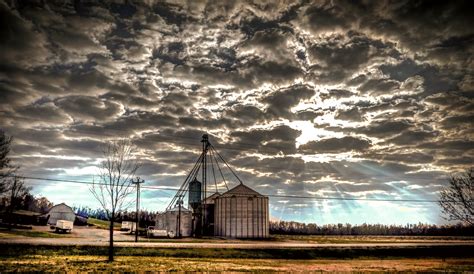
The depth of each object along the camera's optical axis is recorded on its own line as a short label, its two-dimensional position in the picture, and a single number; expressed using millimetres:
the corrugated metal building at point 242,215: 69188
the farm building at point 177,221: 68438
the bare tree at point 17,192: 58794
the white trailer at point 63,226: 60812
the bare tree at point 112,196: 25875
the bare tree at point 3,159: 42750
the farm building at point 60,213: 87812
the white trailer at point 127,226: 77219
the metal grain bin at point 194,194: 73750
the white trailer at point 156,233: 62500
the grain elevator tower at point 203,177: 74438
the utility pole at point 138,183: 58372
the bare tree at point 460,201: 29016
